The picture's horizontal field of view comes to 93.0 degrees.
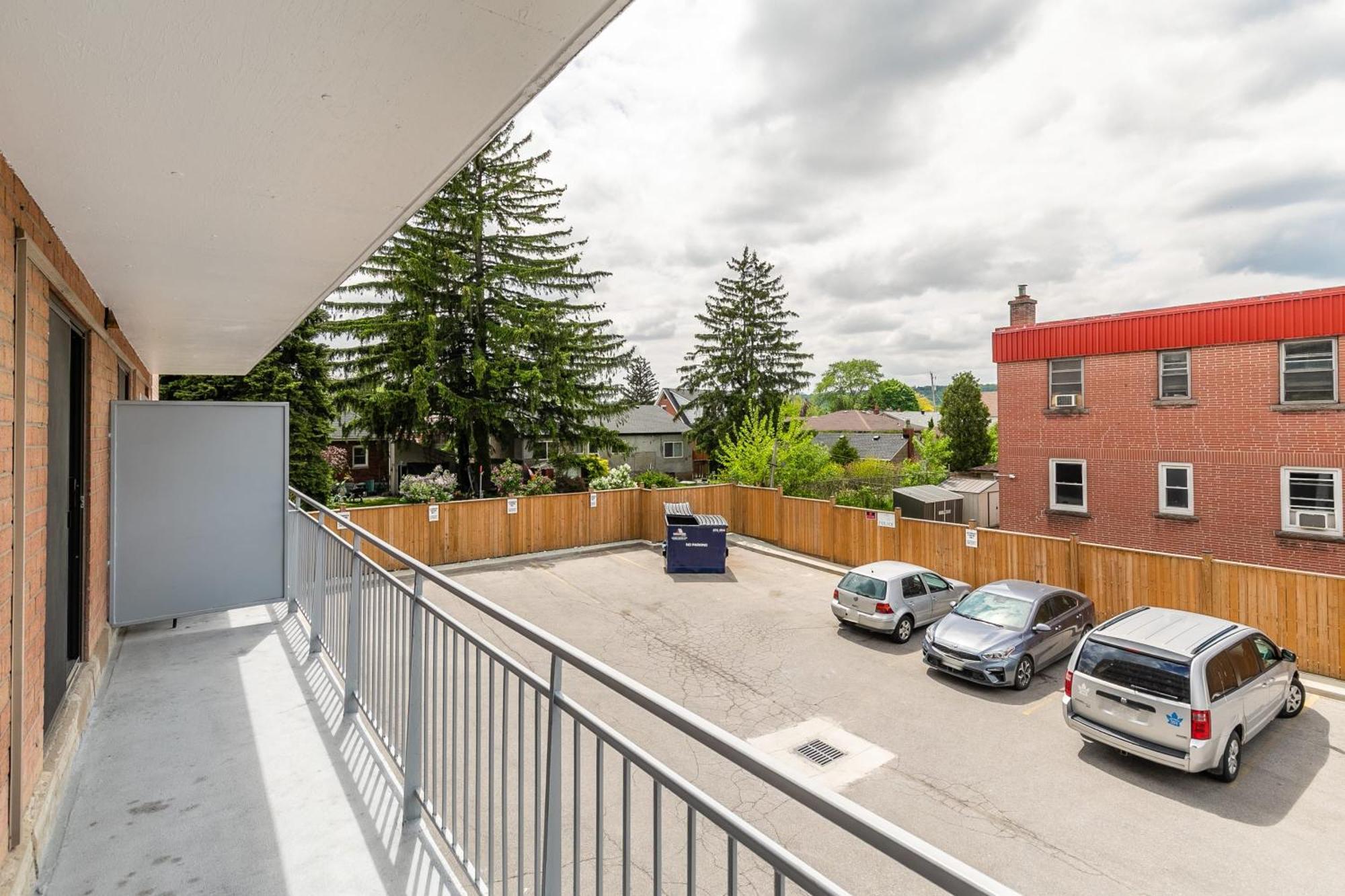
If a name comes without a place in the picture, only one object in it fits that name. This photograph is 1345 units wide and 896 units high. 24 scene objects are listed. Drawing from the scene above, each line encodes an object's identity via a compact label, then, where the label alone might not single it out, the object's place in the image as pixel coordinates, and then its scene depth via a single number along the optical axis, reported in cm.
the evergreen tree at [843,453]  3422
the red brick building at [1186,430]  1212
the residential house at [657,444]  3909
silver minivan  567
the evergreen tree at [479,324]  1972
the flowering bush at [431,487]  1492
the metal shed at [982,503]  2044
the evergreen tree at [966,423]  3225
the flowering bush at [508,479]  1703
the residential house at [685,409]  3677
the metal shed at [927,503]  1611
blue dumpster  1348
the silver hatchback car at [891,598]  930
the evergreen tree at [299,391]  1675
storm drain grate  606
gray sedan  771
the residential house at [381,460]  2862
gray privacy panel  557
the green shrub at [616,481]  1755
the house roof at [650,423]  3910
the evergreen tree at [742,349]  3275
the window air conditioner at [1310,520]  1202
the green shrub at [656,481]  1861
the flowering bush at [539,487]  1703
